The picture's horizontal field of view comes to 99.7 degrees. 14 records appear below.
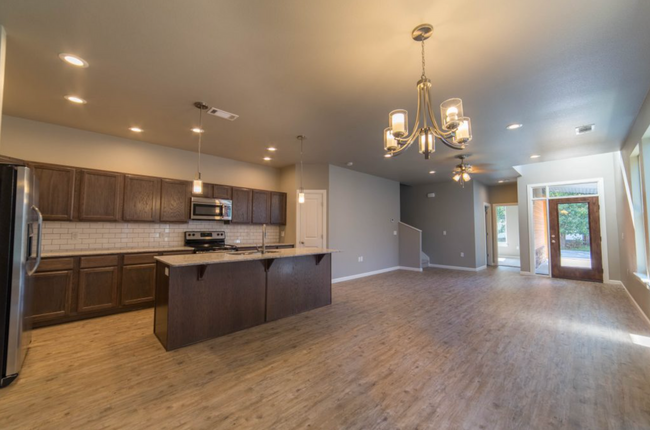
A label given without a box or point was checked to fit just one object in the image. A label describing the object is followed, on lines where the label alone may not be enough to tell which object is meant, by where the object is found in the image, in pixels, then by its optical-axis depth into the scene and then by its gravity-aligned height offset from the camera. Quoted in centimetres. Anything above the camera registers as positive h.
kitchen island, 296 -80
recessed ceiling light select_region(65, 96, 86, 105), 321 +153
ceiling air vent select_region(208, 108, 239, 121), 351 +150
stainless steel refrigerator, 225 -30
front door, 639 -30
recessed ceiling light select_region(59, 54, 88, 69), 245 +154
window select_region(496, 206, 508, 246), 1175 -5
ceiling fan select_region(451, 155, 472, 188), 557 +114
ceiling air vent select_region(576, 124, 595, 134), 402 +147
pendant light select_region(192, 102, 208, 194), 335 +57
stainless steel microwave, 508 +35
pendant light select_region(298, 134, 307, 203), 456 +55
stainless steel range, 502 -27
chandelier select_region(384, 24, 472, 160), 223 +88
